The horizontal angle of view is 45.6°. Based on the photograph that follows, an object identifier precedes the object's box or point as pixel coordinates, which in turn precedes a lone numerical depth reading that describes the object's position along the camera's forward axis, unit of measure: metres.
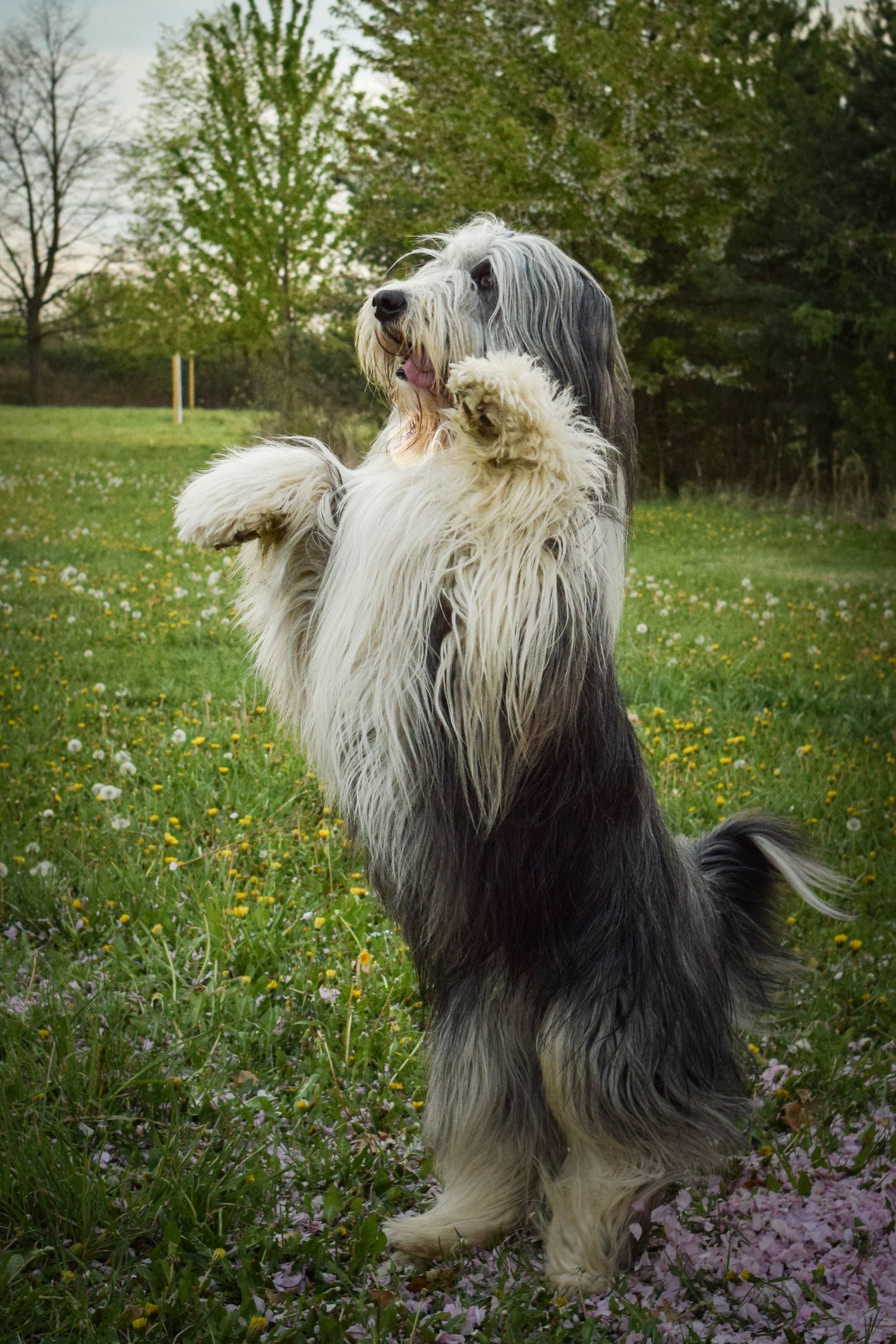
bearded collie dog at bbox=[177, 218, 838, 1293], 2.15
